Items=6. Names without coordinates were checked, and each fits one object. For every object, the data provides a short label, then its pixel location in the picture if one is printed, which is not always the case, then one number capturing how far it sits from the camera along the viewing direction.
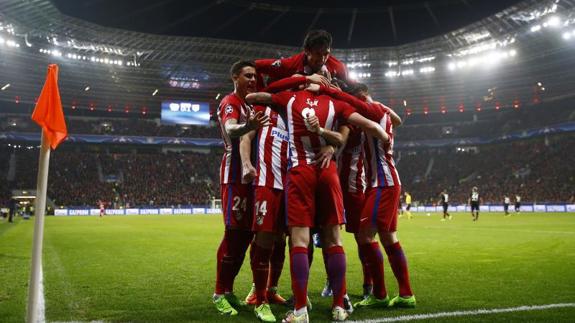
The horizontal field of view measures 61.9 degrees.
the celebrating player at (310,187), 4.27
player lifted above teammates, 4.69
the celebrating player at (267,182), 4.39
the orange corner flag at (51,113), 3.35
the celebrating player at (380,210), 5.06
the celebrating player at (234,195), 4.99
